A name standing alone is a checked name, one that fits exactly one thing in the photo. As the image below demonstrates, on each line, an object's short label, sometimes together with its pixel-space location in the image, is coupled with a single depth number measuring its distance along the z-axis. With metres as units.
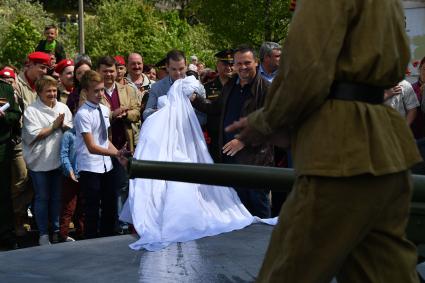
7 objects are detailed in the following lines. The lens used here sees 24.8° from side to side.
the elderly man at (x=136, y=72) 11.19
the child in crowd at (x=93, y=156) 8.17
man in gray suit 8.63
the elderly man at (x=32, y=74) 9.30
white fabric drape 7.52
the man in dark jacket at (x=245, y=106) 8.06
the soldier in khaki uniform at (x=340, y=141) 3.36
